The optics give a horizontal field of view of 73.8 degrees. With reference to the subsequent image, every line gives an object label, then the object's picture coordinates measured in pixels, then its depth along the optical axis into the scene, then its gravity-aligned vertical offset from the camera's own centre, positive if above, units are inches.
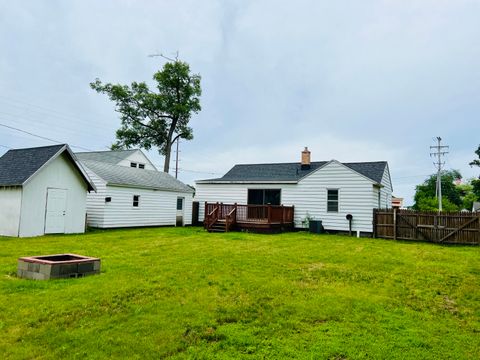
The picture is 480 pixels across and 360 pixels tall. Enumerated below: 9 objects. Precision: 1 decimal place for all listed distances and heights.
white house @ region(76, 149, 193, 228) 671.8 +22.4
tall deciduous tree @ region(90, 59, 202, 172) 1286.9 +412.6
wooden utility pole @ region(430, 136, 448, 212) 1380.9 +280.8
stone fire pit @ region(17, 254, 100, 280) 237.3 -47.7
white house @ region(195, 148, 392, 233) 650.8 +51.8
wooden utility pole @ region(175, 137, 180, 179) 1553.0 +214.9
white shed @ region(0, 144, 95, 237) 517.7 +23.0
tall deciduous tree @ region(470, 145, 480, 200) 1230.1 +202.8
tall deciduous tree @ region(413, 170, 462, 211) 2035.7 +192.7
